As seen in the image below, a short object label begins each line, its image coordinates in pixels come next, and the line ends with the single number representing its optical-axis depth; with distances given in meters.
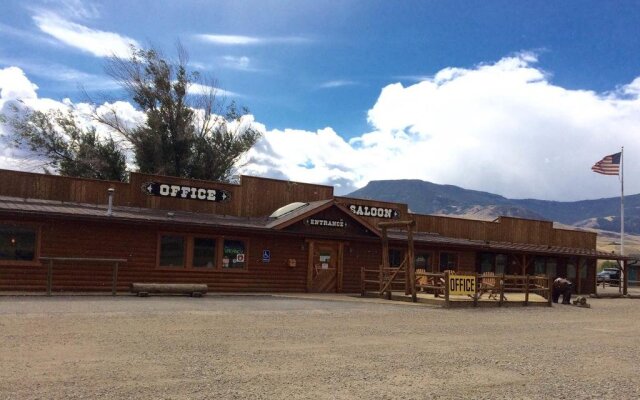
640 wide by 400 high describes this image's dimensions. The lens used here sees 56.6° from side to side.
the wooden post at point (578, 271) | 30.48
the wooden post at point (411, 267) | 18.53
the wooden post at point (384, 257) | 19.91
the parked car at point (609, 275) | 50.23
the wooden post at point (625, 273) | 30.83
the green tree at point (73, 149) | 34.62
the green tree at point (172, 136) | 36.09
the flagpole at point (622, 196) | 37.14
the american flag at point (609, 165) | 35.75
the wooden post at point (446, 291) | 17.27
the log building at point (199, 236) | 17.36
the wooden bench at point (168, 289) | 16.89
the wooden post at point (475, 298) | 17.98
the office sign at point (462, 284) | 18.09
